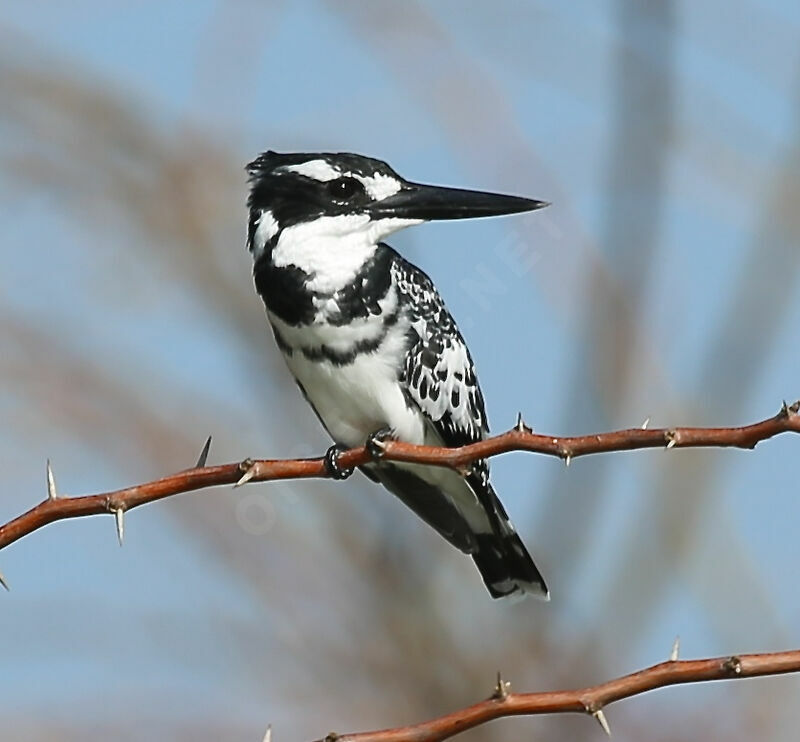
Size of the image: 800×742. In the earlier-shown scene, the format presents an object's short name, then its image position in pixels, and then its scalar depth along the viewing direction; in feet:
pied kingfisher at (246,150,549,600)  23.21
